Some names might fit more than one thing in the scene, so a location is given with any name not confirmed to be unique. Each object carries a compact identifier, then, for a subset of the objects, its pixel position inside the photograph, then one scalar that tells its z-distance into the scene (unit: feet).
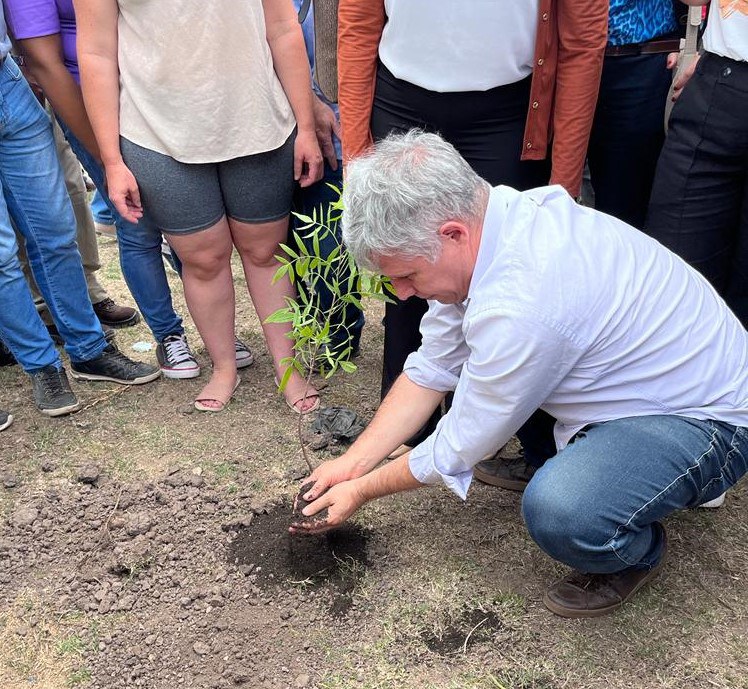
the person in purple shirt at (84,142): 9.37
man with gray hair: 5.87
